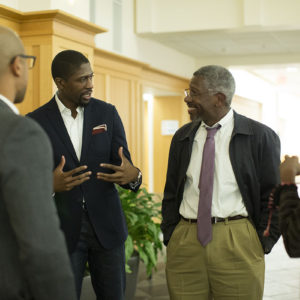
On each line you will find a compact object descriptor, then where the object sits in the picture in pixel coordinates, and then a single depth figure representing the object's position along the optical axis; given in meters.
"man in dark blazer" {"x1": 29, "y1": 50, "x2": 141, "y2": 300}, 2.69
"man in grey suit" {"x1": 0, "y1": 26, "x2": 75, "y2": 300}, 1.48
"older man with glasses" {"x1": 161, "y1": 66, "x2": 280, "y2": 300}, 2.74
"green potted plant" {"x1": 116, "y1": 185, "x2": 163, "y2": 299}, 5.07
